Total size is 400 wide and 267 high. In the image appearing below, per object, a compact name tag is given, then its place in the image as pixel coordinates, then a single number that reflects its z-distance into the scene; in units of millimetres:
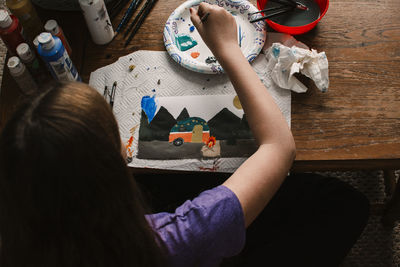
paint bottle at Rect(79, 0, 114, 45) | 852
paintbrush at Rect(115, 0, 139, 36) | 971
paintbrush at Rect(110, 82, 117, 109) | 894
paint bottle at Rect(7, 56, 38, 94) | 824
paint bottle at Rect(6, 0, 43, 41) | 857
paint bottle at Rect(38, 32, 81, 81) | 774
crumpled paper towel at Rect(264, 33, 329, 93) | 826
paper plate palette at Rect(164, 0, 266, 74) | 896
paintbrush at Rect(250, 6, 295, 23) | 891
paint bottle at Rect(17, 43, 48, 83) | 833
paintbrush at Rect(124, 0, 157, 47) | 959
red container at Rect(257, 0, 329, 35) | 873
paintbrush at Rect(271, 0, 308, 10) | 896
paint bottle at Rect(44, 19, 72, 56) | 841
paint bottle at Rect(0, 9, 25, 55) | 820
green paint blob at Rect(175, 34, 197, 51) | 938
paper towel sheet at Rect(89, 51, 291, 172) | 842
